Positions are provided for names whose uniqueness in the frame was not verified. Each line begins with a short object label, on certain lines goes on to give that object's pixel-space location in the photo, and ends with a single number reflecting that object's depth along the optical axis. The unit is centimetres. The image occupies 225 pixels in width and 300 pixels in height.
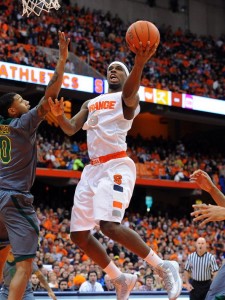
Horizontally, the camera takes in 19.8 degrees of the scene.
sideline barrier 976
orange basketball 596
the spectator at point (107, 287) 1235
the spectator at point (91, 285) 1210
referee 1053
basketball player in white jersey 611
